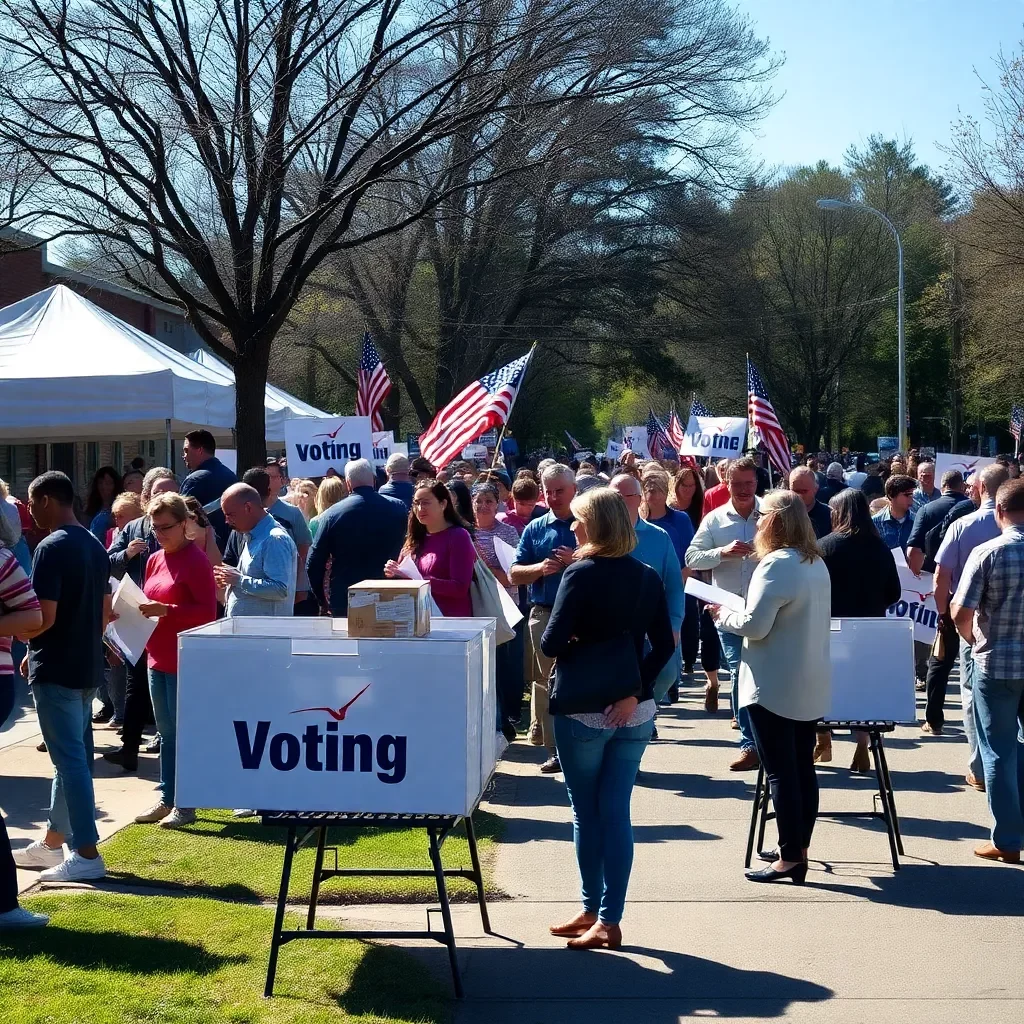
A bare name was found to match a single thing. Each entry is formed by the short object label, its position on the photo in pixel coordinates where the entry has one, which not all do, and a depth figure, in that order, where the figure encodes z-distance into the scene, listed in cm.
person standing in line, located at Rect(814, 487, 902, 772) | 890
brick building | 2402
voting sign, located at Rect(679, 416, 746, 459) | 2056
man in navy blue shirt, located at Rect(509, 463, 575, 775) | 920
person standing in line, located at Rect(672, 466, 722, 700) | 1221
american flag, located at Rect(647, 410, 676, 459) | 3528
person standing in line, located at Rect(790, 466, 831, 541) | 1102
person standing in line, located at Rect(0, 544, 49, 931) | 583
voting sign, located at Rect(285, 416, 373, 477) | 1574
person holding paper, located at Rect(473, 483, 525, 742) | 1073
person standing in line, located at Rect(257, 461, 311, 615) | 1045
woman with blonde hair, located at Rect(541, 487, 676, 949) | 563
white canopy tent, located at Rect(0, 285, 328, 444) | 1374
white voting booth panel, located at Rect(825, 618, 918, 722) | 733
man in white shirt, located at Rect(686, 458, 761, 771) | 1024
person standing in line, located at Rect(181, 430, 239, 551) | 1142
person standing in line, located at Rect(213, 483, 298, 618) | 818
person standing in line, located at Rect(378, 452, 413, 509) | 1284
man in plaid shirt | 705
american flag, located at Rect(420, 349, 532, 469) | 1468
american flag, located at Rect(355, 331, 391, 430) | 2044
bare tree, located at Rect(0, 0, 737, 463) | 1475
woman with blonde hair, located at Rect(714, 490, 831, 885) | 663
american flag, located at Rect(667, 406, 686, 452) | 3206
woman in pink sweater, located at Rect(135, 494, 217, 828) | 786
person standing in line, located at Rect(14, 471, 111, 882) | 671
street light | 4128
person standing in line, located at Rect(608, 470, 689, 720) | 898
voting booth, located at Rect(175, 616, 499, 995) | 517
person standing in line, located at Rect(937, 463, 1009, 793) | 892
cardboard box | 526
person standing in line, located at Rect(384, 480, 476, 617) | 855
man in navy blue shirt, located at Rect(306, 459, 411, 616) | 934
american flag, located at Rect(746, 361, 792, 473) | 1911
